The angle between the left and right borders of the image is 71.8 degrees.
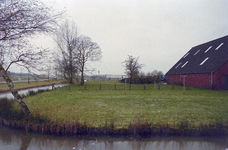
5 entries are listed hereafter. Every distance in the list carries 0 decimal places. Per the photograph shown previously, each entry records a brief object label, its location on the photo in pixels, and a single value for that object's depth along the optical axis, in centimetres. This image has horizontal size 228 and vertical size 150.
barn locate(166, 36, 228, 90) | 2167
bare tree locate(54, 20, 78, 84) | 3006
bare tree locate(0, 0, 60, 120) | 625
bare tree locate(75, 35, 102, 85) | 3238
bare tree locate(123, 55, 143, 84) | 3881
